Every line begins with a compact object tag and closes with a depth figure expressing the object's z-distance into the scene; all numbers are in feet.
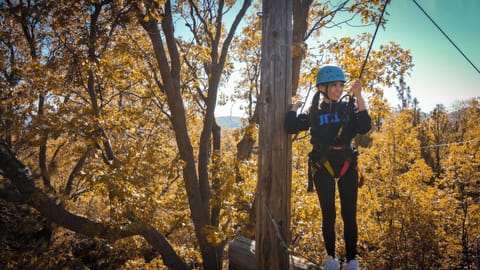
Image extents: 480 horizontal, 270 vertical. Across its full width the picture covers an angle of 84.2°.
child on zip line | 8.03
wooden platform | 10.11
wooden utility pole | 7.61
